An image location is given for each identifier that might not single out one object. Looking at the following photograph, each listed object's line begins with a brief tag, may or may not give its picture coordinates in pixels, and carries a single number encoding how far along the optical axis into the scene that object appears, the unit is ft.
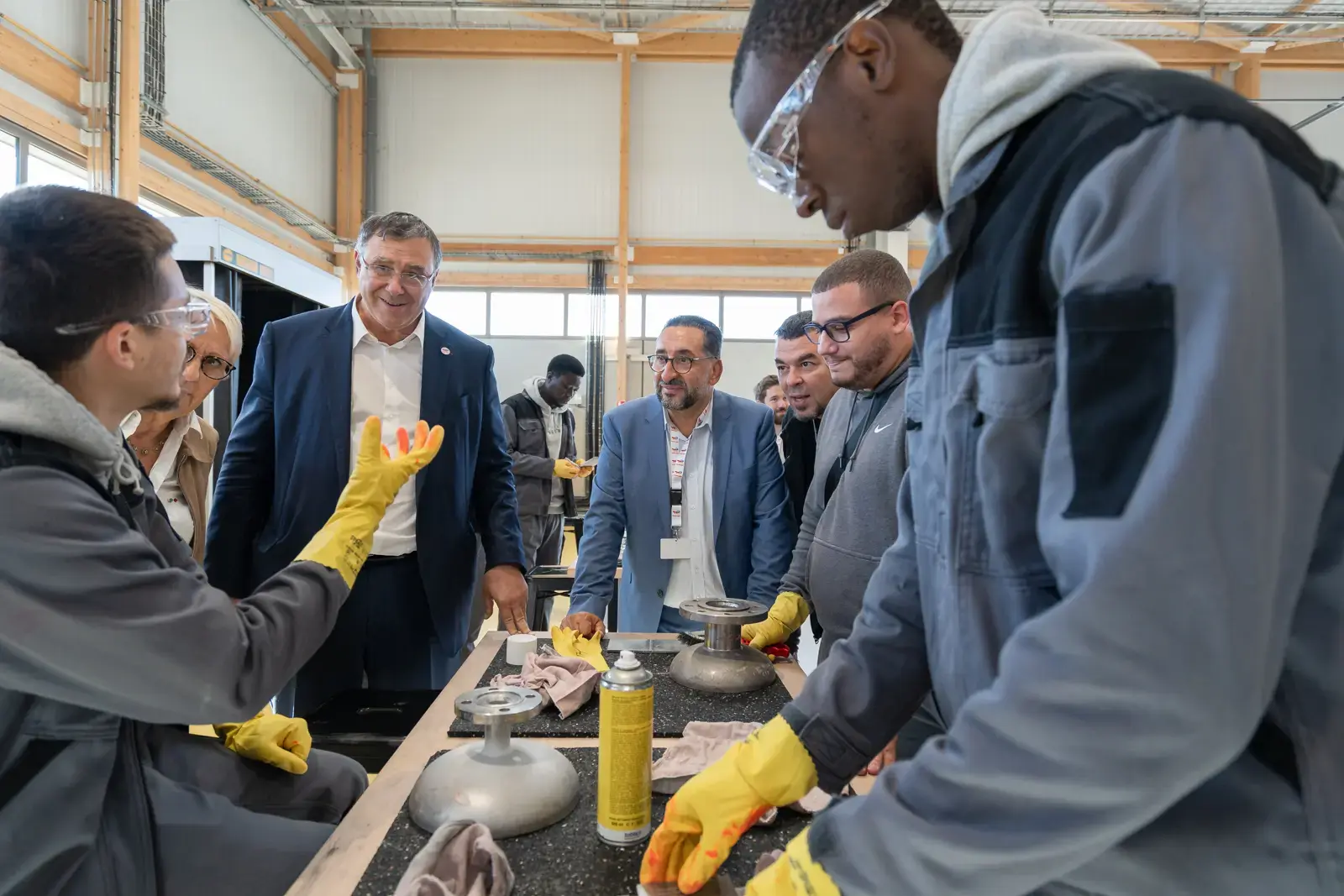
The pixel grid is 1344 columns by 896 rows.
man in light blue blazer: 8.67
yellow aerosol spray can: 3.21
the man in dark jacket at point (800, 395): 9.62
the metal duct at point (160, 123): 16.55
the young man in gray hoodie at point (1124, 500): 1.57
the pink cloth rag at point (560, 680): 4.83
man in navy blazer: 7.39
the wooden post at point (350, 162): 28.04
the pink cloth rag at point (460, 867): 2.77
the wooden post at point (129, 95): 14.97
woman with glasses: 7.36
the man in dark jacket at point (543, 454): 17.54
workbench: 3.02
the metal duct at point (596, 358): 29.48
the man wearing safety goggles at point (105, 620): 3.24
